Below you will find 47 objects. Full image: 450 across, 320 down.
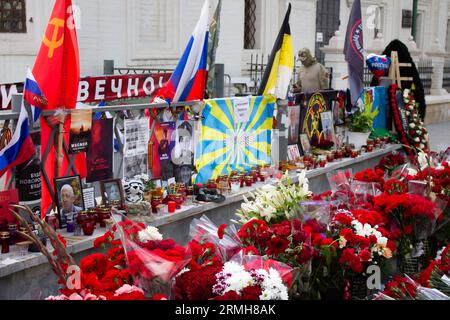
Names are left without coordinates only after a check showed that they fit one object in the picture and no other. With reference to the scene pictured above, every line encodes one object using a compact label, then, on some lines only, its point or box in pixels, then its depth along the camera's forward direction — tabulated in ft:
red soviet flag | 18.28
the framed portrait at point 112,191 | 19.75
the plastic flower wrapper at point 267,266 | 11.14
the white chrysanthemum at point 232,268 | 10.75
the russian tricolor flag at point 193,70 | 23.30
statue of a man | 42.96
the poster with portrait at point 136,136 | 20.89
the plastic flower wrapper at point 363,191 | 17.49
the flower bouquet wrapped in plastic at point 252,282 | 10.32
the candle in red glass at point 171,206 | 20.75
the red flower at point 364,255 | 13.37
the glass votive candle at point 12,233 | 16.52
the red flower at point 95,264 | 11.79
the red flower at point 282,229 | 13.09
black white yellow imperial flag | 28.32
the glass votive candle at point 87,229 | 17.93
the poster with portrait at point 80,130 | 18.98
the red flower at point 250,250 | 12.18
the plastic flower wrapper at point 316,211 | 14.60
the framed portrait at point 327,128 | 33.40
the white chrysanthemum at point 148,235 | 12.30
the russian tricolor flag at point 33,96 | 17.47
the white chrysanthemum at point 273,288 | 10.37
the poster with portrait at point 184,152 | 22.89
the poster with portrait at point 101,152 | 19.83
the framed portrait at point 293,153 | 29.86
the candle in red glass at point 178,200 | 21.24
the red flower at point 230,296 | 10.09
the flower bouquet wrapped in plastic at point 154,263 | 10.61
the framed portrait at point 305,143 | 31.22
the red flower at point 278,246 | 12.87
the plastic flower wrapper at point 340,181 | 18.01
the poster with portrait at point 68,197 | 18.21
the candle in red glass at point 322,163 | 29.94
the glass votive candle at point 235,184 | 24.18
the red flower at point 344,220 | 14.37
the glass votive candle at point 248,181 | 25.14
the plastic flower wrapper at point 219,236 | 12.64
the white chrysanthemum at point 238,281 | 10.43
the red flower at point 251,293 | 10.25
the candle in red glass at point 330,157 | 31.45
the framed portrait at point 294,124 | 30.02
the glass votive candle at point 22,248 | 16.15
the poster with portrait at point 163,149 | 22.00
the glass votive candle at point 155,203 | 20.52
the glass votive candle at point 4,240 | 16.26
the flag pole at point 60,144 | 18.51
